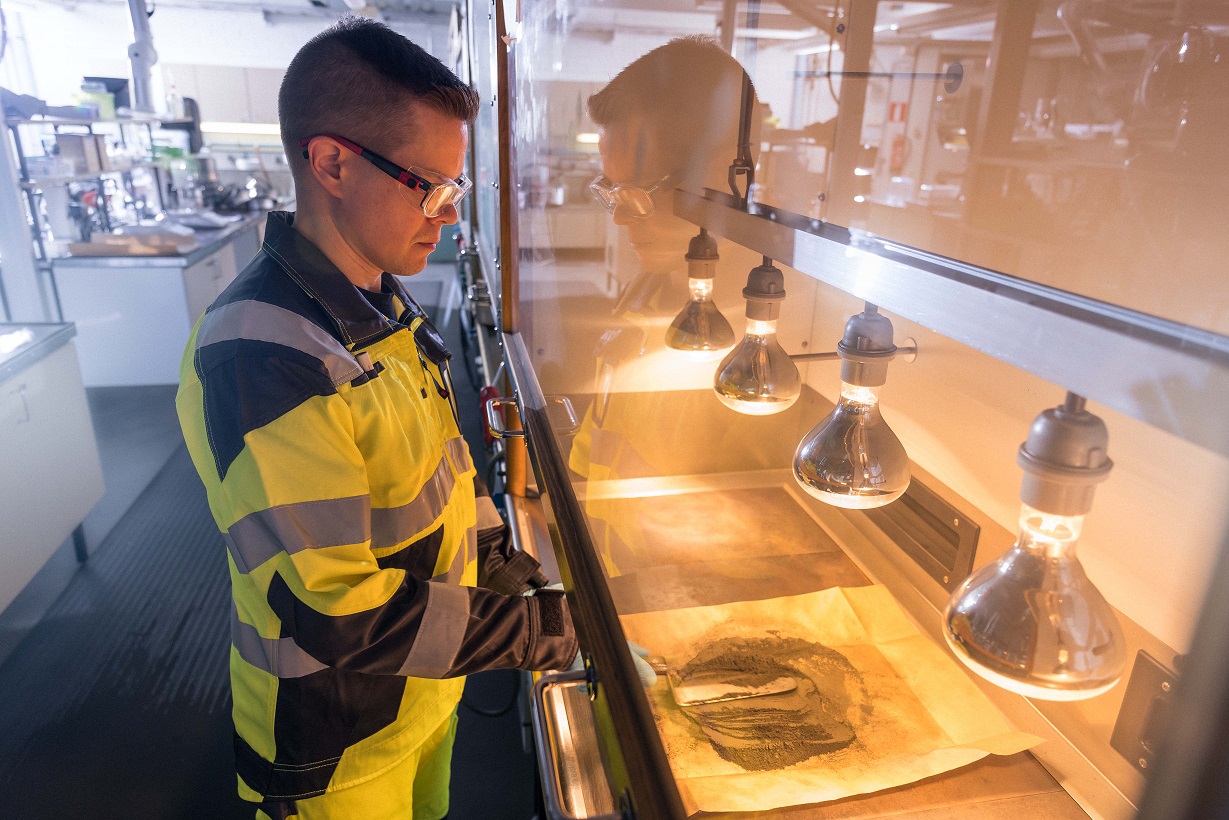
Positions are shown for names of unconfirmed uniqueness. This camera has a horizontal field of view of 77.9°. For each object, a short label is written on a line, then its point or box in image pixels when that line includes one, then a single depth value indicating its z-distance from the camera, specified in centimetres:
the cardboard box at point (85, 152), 495
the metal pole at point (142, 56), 537
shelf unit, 437
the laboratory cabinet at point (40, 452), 262
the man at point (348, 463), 94
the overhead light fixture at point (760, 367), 90
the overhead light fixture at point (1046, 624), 48
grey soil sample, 95
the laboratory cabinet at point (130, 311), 479
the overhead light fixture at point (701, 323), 109
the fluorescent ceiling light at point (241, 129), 920
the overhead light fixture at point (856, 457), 74
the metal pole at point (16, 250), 425
